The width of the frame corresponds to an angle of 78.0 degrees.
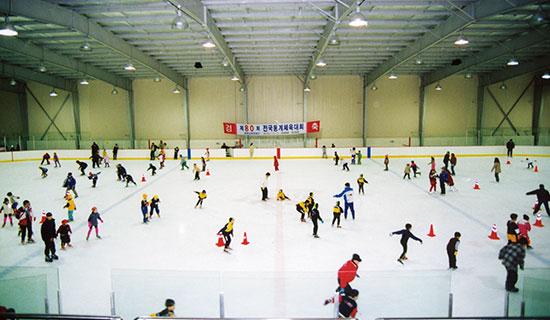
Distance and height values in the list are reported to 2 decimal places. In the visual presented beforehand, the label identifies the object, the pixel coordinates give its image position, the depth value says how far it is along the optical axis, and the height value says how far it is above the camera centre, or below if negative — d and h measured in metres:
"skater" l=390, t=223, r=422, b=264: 7.90 -2.38
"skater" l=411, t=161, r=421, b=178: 18.25 -1.78
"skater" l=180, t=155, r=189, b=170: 22.37 -1.56
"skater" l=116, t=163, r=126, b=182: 18.05 -1.70
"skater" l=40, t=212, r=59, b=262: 8.17 -2.29
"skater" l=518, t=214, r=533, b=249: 8.32 -2.28
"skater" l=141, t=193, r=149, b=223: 11.31 -2.30
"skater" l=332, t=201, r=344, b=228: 10.44 -2.30
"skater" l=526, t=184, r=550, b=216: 11.05 -2.00
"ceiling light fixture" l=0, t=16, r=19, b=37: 10.48 +3.41
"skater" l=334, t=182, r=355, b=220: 11.41 -2.04
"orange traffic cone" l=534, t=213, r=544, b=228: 10.46 -2.72
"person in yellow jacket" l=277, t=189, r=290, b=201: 14.25 -2.46
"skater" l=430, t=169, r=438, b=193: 15.01 -1.91
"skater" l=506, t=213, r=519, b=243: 7.24 -2.14
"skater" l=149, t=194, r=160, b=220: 11.80 -2.30
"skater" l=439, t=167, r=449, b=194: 14.54 -1.78
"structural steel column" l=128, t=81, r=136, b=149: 33.58 +2.47
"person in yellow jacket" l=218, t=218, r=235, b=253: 8.72 -2.41
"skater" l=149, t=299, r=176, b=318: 4.75 -2.42
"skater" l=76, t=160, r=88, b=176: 19.78 -1.55
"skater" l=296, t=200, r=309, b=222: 11.24 -2.34
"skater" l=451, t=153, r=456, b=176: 19.00 -1.40
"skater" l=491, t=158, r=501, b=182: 17.19 -1.69
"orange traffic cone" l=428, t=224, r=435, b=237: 9.90 -2.83
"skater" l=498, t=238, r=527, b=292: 6.31 -2.35
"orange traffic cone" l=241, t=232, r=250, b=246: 9.40 -2.88
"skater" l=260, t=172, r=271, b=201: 14.35 -2.27
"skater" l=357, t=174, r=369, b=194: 14.44 -2.07
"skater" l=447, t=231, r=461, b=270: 7.40 -2.52
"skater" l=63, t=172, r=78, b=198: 14.33 -1.84
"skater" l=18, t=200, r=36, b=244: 9.53 -2.36
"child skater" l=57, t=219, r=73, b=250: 8.74 -2.41
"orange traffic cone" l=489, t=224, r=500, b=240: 9.48 -2.79
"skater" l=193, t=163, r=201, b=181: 18.87 -1.90
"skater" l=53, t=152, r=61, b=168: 23.81 -1.70
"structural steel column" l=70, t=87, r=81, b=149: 33.94 +2.75
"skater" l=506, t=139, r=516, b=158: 25.64 -0.93
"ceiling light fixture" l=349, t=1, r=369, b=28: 10.21 +3.52
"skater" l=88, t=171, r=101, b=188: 16.94 -1.99
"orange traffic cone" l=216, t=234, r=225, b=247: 9.23 -2.84
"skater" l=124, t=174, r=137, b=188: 16.84 -1.99
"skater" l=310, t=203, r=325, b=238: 9.67 -2.29
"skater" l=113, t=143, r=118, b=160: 27.67 -1.05
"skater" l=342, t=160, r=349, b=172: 21.41 -1.93
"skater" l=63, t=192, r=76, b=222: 11.05 -2.14
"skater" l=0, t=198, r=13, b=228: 11.02 -2.27
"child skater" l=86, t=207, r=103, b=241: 9.75 -2.32
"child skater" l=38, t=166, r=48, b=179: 19.95 -1.94
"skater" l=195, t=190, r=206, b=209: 12.82 -2.22
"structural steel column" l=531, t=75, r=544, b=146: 31.38 +2.79
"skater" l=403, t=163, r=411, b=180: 18.06 -1.82
